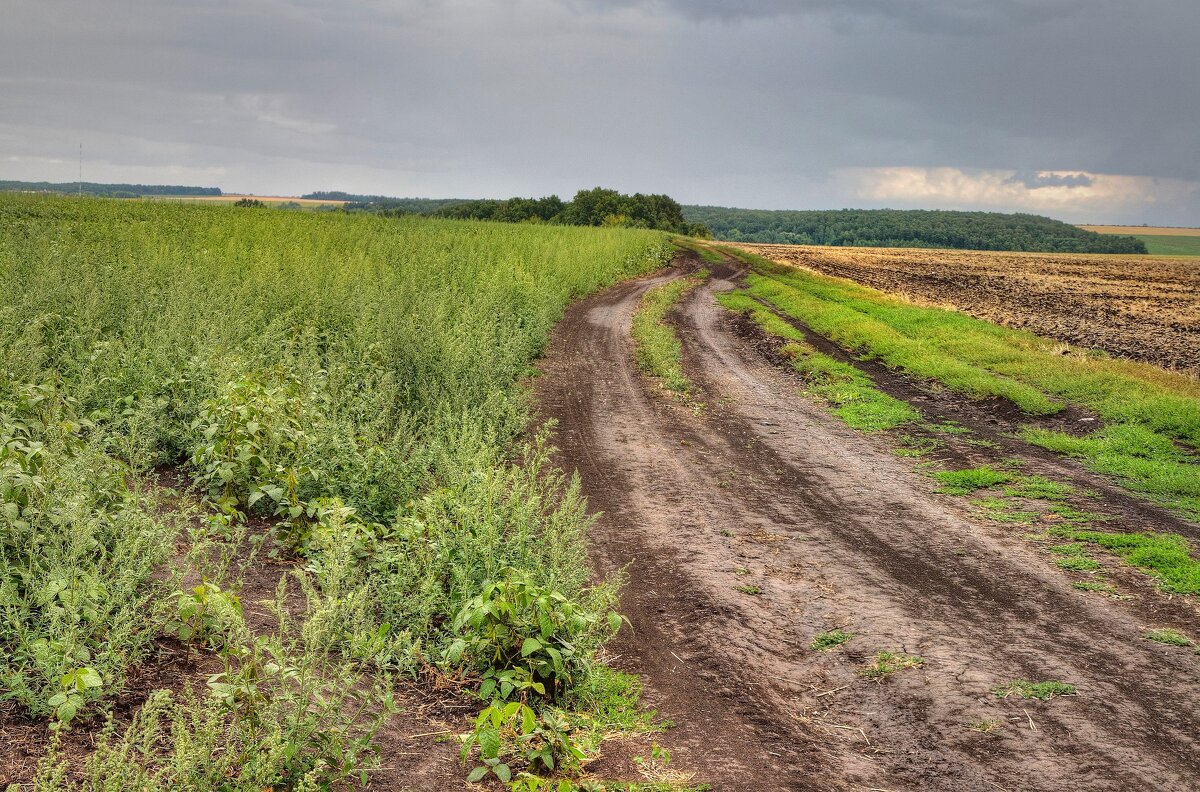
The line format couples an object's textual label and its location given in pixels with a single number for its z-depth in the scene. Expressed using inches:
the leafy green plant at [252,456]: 238.4
